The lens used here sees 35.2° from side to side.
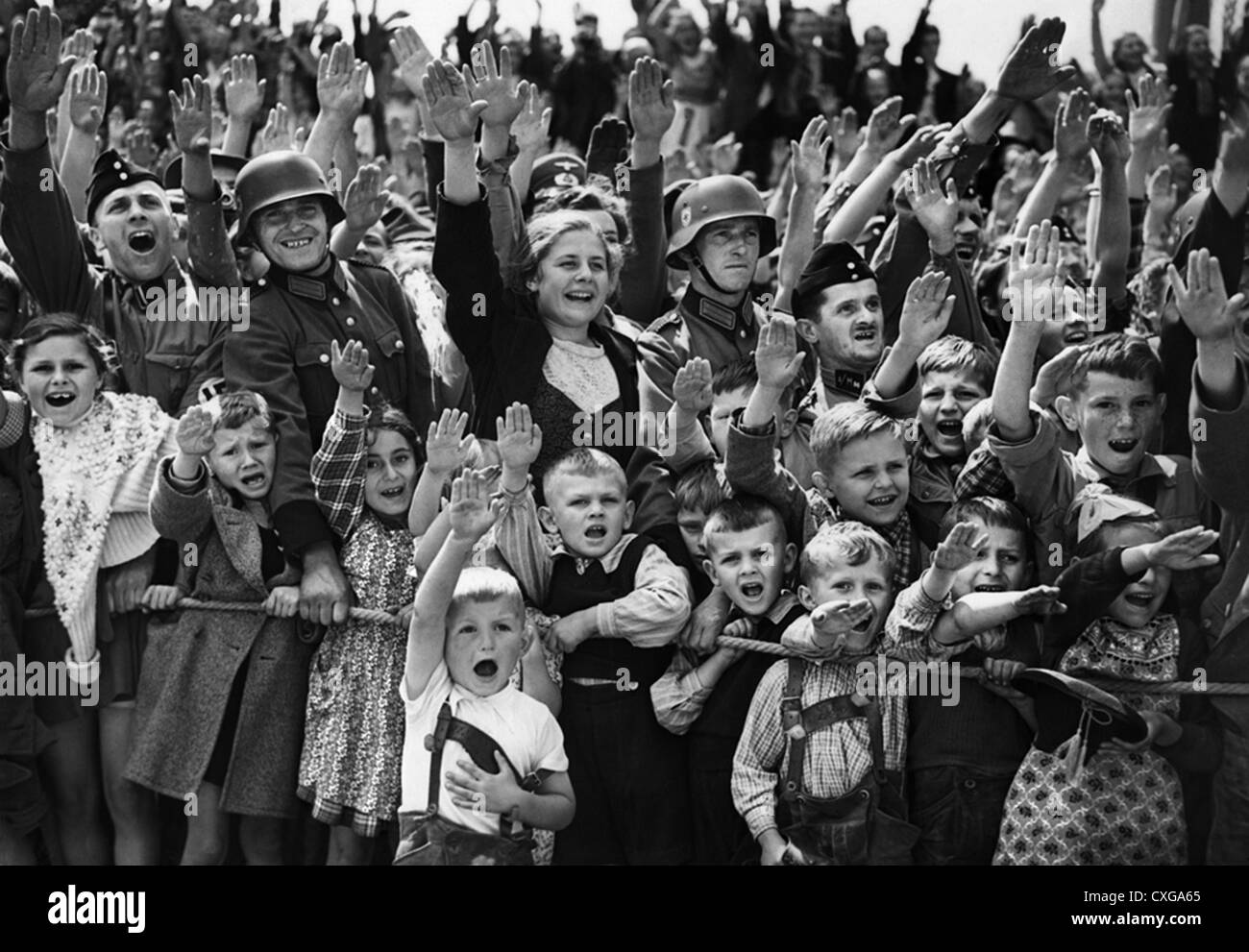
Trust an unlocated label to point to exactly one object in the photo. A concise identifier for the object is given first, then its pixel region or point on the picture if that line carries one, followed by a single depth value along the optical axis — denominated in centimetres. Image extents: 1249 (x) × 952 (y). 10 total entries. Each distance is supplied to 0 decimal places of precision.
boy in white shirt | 524
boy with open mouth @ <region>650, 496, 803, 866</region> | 536
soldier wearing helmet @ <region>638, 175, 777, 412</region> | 623
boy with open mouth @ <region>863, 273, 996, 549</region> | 555
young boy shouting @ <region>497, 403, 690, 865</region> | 544
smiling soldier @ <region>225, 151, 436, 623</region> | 579
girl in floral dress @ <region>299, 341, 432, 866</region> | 546
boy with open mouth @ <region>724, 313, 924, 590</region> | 532
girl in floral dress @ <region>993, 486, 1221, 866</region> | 518
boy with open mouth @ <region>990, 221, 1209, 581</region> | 529
